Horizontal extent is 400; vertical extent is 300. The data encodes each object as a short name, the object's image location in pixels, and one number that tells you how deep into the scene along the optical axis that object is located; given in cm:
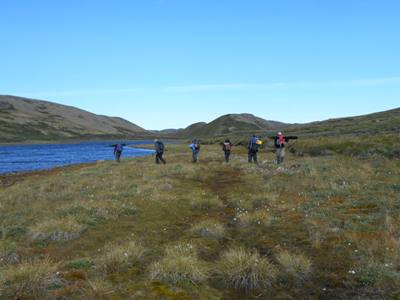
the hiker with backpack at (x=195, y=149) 3998
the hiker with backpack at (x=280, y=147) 3272
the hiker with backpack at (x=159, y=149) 3812
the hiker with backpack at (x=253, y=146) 3515
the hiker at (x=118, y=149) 4370
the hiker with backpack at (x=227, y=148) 3841
